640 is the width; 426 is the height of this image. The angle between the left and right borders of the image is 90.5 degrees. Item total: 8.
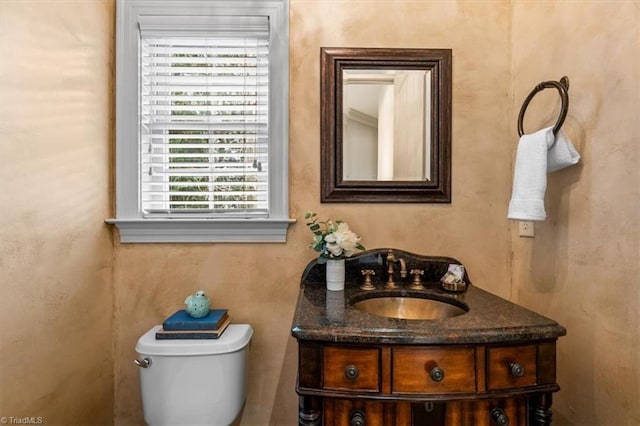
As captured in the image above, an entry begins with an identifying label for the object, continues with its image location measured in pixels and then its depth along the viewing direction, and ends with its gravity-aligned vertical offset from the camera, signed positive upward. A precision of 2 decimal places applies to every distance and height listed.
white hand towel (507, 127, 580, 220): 1.06 +0.16
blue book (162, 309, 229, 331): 1.25 -0.45
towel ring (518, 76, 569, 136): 1.04 +0.41
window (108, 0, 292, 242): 1.43 +0.43
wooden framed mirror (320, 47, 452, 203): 1.44 +0.39
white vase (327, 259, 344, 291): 1.28 -0.26
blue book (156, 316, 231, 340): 1.24 -0.49
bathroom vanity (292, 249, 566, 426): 0.85 -0.44
